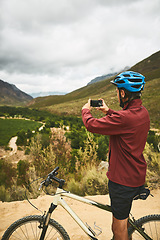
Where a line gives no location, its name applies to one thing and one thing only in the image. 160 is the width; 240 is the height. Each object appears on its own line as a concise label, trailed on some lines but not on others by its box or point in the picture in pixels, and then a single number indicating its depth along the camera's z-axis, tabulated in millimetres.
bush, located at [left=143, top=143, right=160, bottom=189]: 4195
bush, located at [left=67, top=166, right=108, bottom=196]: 4434
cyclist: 1509
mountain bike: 1803
